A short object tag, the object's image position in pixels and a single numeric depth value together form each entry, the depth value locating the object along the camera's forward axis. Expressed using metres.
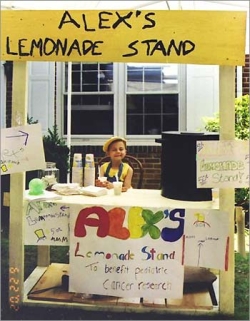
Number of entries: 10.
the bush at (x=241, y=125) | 4.45
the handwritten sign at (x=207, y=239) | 2.41
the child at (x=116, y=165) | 3.58
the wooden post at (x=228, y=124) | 2.37
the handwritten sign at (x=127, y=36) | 2.29
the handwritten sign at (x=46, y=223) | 2.54
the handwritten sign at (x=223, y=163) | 2.32
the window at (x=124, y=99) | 6.15
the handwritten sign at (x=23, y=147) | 2.39
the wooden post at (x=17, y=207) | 2.48
